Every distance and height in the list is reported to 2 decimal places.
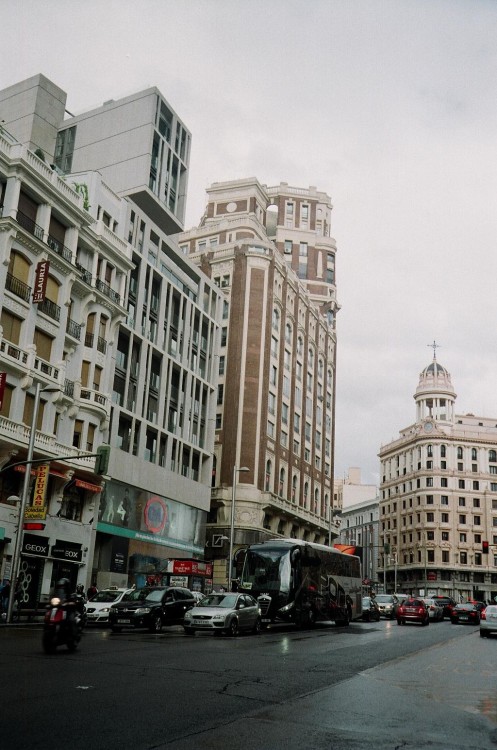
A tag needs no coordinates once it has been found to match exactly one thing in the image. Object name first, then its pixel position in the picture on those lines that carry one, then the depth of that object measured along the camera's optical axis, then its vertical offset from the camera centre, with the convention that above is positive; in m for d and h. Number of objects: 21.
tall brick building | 59.06 +18.27
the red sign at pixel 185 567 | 40.50 +0.39
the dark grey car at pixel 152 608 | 24.80 -1.23
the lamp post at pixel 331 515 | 71.43 +6.86
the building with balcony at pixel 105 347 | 32.88 +12.09
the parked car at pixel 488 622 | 30.24 -1.28
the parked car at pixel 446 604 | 55.56 -1.20
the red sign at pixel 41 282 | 33.16 +12.61
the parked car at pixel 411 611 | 40.38 -1.37
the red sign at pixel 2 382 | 29.86 +7.26
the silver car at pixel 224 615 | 23.55 -1.25
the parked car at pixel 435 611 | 49.88 -1.59
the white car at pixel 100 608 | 27.58 -1.43
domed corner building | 106.31 +13.15
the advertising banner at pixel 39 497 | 29.55 +2.88
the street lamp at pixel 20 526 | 25.95 +1.42
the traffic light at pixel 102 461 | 23.53 +3.44
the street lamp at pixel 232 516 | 47.31 +4.01
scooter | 14.84 -1.17
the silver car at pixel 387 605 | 51.03 -1.40
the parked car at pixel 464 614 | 46.97 -1.56
